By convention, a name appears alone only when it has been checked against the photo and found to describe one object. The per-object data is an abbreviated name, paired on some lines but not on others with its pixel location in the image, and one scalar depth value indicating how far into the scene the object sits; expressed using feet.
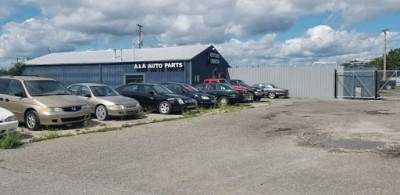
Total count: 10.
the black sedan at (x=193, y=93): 56.75
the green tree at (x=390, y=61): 244.38
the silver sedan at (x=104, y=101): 41.60
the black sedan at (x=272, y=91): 92.17
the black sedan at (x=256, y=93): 78.59
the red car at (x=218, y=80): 82.81
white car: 27.58
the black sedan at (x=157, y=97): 49.44
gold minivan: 33.24
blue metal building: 99.19
